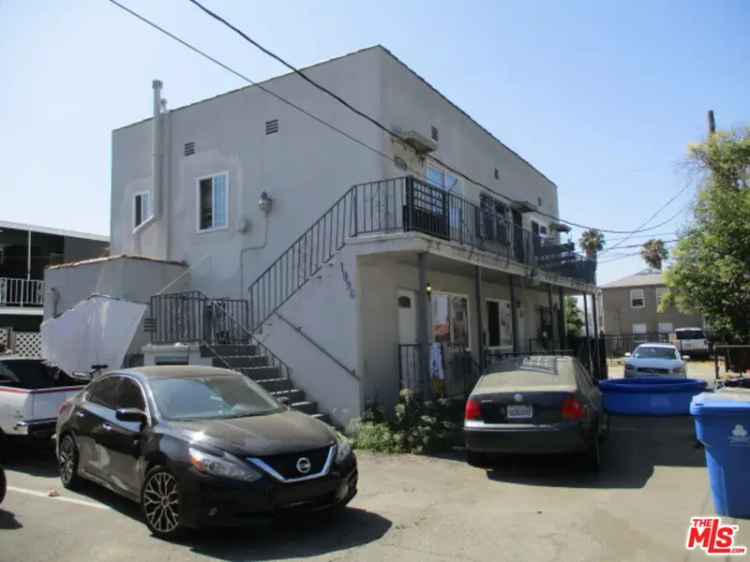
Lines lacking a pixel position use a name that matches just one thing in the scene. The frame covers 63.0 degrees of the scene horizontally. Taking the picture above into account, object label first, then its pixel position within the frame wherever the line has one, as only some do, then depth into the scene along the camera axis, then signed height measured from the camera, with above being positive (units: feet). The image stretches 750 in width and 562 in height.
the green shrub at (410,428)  30.91 -4.65
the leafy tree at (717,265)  63.10 +7.06
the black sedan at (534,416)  24.04 -3.21
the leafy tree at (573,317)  103.00 +3.68
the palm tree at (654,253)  188.03 +24.77
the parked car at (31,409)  26.66 -2.57
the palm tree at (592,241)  177.99 +27.29
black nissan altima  16.56 -3.12
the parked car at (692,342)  122.21 -1.94
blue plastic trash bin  18.43 -3.58
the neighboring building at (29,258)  72.13 +12.24
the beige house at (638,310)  163.53 +6.69
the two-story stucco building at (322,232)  36.81 +8.10
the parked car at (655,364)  60.29 -3.08
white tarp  41.39 +1.15
